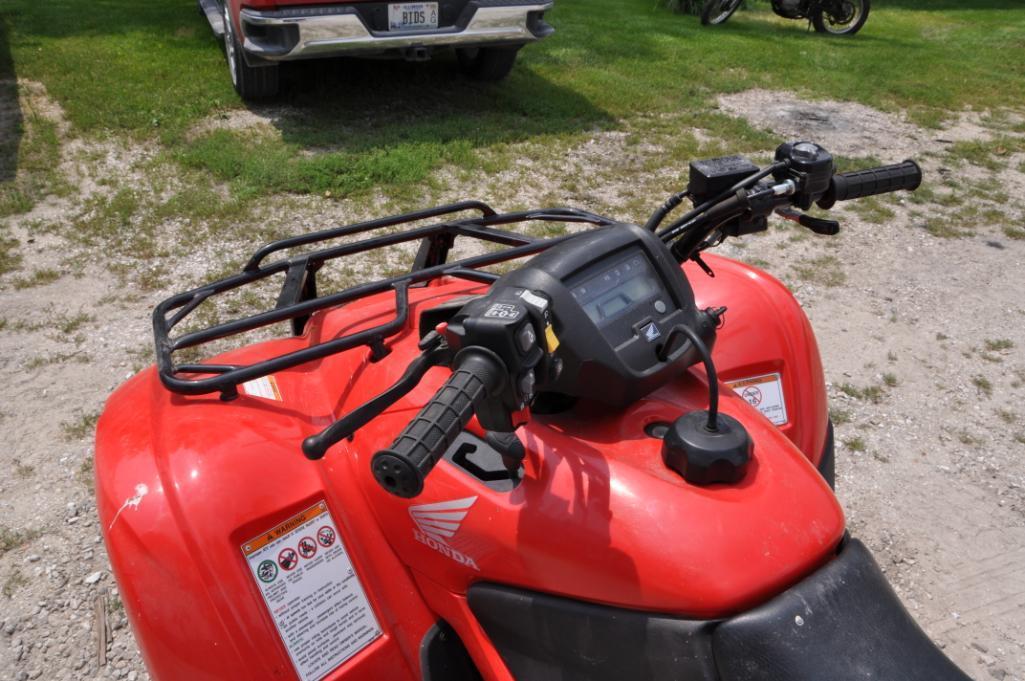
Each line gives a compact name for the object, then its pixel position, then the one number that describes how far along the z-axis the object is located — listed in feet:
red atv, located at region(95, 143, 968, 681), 3.85
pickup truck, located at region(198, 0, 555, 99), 18.20
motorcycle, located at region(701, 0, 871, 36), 37.27
